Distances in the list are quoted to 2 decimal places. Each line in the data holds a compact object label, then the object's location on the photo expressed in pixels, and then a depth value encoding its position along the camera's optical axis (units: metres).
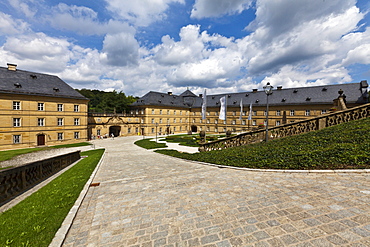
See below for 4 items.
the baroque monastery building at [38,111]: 25.33
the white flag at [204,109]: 20.20
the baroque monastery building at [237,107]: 33.33
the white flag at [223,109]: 19.49
